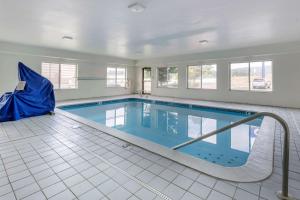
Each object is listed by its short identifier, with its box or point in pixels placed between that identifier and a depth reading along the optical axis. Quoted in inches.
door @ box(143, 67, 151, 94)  420.0
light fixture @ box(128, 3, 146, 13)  115.2
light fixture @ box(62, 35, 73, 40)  202.5
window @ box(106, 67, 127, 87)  380.8
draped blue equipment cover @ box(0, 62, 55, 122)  163.9
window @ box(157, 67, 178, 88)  365.1
